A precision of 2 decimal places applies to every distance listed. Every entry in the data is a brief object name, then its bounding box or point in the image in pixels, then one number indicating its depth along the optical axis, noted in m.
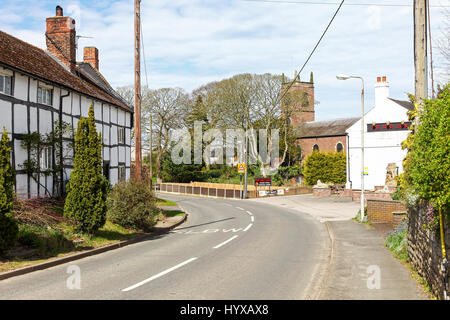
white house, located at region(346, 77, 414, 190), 42.00
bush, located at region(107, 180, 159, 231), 17.29
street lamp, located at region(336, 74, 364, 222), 19.92
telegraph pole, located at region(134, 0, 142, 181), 18.36
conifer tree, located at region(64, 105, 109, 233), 14.28
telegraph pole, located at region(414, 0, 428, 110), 10.11
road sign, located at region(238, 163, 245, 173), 47.44
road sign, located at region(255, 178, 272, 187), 48.18
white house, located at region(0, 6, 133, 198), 16.53
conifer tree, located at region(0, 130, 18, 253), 10.78
